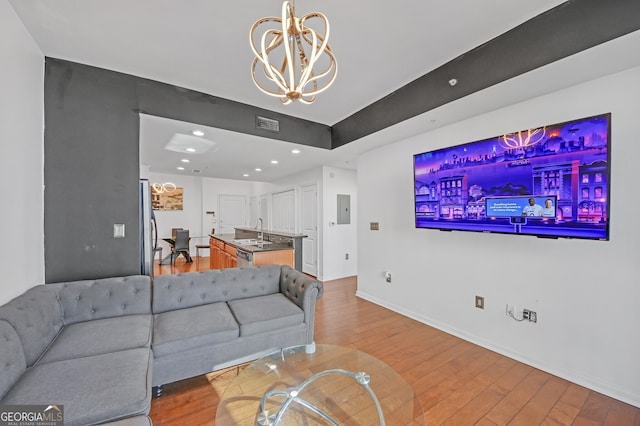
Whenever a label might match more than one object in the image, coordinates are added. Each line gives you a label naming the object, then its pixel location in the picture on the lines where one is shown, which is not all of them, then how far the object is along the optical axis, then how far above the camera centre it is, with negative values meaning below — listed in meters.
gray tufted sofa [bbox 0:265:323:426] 1.24 -0.89
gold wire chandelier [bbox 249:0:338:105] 1.27 +0.85
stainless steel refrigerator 2.60 -0.19
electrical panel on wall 5.25 +0.06
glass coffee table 1.39 -1.12
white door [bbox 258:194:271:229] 7.32 +0.09
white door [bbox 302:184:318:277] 5.25 -0.37
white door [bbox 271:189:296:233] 6.09 +0.02
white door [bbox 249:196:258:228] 8.22 +0.06
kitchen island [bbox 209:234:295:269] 3.75 -0.67
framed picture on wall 7.27 +0.42
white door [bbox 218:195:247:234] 8.21 +0.00
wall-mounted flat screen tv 1.78 +0.25
